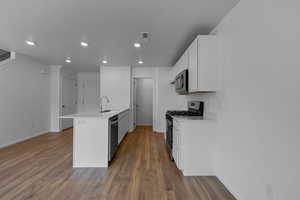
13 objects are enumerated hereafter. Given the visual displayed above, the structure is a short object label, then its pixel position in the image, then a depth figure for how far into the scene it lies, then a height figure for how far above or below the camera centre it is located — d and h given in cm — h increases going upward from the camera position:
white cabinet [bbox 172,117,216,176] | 228 -77
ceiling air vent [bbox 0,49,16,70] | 355 +105
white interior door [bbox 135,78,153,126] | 659 -21
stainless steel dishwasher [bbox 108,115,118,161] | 273 -79
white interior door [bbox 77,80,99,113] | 641 +23
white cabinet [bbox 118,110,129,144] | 371 -75
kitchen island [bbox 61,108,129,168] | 257 -77
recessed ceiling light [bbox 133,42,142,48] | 310 +118
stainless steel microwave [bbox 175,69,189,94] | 279 +34
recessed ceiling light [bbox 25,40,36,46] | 301 +117
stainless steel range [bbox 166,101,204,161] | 288 -33
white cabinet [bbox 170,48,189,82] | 285 +78
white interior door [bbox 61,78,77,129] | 552 -2
